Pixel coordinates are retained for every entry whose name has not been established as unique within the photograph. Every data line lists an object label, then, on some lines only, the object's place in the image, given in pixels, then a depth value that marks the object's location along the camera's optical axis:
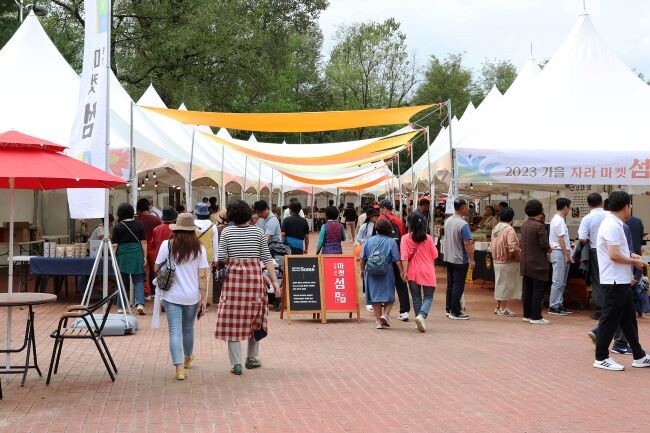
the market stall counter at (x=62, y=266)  13.68
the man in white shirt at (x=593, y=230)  12.36
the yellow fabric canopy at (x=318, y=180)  23.05
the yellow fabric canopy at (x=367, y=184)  31.42
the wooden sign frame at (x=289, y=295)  12.41
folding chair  7.57
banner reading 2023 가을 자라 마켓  13.90
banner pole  10.45
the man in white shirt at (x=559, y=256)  13.06
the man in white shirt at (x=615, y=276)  8.41
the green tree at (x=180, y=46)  30.34
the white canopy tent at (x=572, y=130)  13.93
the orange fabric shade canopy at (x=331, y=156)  16.34
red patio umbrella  7.31
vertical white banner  10.72
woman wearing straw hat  7.86
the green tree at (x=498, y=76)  75.88
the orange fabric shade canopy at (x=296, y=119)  13.48
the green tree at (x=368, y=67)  63.19
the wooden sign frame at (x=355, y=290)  12.52
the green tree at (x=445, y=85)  66.94
